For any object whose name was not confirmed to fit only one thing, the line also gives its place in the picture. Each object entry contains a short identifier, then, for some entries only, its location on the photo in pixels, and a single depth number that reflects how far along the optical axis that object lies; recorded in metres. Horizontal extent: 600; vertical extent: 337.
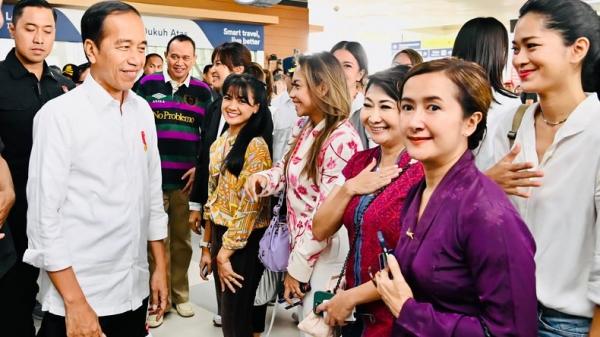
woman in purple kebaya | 0.99
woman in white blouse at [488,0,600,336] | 1.21
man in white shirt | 1.48
